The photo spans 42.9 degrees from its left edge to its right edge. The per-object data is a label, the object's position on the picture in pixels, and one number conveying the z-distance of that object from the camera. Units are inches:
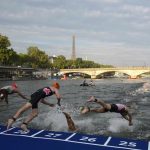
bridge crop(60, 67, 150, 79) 2870.2
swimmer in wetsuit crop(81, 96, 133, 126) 327.6
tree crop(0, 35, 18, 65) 2252.4
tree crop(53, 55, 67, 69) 3659.5
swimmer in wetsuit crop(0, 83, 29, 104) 383.1
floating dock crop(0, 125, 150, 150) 248.4
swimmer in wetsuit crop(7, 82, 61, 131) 299.1
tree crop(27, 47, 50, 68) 3121.6
